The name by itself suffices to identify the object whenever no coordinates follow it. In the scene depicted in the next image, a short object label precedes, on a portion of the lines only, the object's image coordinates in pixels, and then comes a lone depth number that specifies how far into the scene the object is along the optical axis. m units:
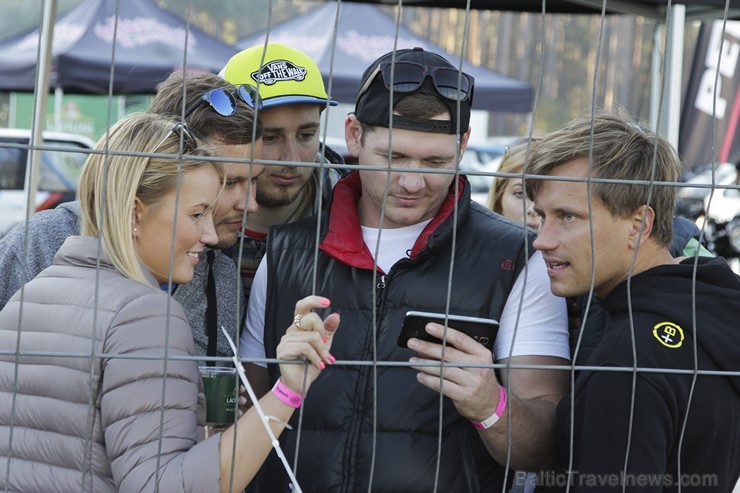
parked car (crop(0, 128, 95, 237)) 9.97
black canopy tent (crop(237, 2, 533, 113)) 9.59
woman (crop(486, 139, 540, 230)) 3.54
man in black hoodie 2.00
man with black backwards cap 2.17
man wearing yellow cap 3.01
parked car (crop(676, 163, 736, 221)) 8.95
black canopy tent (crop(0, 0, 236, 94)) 8.65
